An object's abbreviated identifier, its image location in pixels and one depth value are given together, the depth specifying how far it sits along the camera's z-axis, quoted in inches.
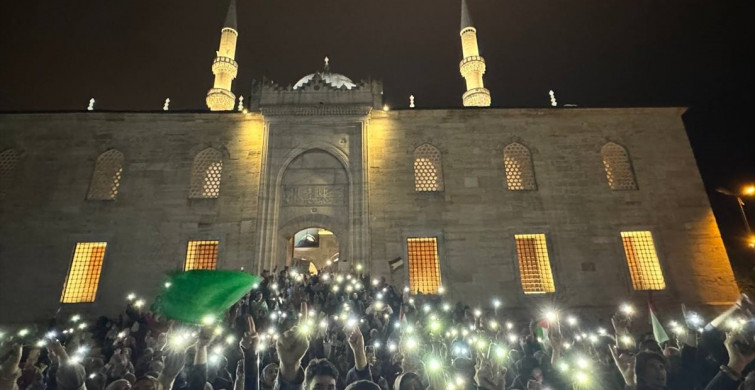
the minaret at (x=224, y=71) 1062.4
